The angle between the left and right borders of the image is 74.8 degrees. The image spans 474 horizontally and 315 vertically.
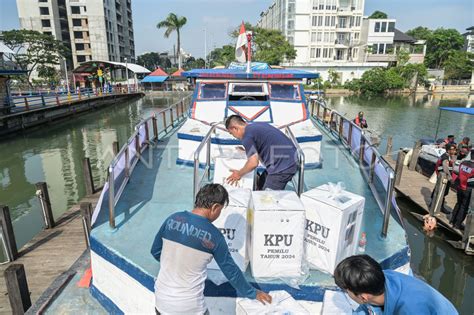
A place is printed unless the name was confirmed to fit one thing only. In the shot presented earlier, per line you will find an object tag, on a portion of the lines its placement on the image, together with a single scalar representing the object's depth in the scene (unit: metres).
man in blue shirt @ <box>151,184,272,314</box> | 2.36
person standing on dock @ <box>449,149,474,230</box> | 7.72
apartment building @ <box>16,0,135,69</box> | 73.19
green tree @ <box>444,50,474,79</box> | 68.56
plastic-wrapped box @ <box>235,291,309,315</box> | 2.87
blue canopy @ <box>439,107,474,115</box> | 14.19
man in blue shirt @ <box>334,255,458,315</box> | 1.95
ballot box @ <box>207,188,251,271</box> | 3.30
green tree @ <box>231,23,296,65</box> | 58.38
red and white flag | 8.26
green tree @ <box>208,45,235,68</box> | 59.75
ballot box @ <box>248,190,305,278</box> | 3.14
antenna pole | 8.29
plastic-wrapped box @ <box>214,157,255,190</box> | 4.62
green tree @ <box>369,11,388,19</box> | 103.69
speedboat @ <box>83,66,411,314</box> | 3.65
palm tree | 70.19
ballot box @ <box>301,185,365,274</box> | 3.17
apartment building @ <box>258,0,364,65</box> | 65.19
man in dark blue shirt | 4.13
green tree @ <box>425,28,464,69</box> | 78.12
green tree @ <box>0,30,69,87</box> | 52.38
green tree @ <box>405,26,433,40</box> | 87.74
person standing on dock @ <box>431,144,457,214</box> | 9.02
